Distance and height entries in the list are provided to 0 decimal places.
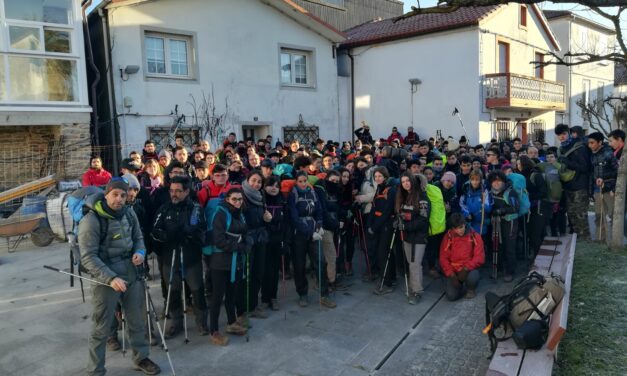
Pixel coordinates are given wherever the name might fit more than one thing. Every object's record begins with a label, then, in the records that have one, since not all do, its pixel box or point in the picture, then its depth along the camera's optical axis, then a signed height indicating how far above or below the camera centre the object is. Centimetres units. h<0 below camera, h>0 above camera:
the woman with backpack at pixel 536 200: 777 -97
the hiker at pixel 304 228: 615 -102
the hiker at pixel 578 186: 840 -82
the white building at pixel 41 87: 1062 +161
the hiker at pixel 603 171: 810 -55
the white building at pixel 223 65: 1305 +268
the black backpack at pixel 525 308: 447 -159
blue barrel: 949 -96
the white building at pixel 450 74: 1786 +273
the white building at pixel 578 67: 2630 +419
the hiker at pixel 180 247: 501 -101
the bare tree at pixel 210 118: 1441 +103
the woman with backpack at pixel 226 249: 509 -104
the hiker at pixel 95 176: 726 -30
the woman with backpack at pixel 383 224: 669 -110
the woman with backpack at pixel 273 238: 598 -110
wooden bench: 388 -183
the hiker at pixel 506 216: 712 -110
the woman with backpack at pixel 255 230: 557 -93
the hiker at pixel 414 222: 646 -103
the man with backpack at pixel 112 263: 410 -95
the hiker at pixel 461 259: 655 -159
